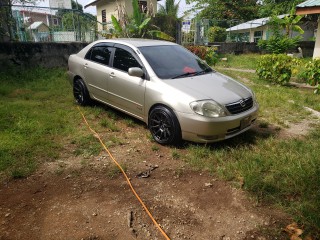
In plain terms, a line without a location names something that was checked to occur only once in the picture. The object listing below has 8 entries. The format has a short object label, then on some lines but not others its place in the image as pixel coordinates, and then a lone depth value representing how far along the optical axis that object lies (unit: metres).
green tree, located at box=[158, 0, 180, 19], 17.19
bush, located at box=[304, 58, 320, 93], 7.72
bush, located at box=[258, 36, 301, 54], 12.25
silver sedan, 4.05
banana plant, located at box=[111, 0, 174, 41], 12.19
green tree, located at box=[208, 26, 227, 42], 20.64
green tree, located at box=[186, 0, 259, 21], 29.03
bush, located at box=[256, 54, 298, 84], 8.83
